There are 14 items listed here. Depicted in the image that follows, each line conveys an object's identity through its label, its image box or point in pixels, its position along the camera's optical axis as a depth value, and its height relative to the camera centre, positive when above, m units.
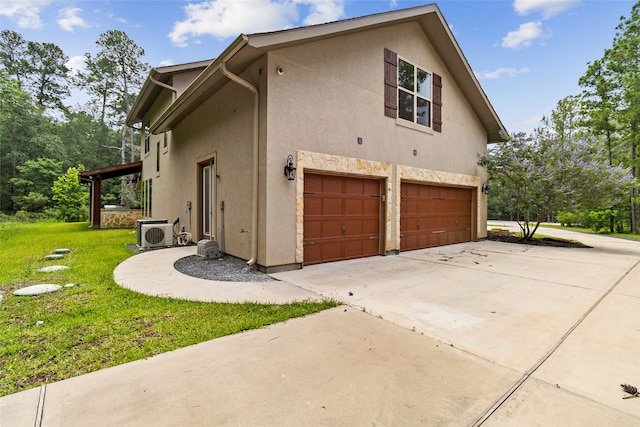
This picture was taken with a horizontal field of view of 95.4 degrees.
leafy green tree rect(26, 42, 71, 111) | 25.64 +11.74
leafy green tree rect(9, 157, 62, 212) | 21.61 +1.60
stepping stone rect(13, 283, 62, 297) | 3.98 -1.21
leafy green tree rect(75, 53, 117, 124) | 24.08 +10.65
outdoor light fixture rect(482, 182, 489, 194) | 10.84 +0.71
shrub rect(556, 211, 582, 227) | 18.85 -0.84
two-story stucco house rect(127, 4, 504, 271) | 5.57 +1.61
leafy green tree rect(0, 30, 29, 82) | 24.36 +12.84
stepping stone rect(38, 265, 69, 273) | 5.33 -1.21
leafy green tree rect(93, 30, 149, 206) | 23.69 +11.69
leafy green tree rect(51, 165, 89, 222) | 19.98 +0.42
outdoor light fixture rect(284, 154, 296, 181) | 5.59 +0.71
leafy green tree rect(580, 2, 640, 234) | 15.27 +6.47
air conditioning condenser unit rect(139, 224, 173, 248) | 8.02 -0.86
